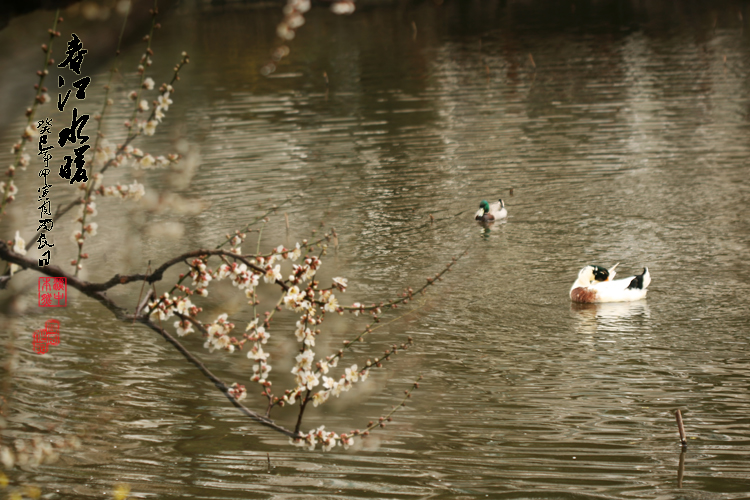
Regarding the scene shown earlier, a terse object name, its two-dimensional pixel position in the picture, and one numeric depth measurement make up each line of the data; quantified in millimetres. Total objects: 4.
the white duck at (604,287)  22453
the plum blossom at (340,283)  9984
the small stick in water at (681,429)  14578
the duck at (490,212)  30219
